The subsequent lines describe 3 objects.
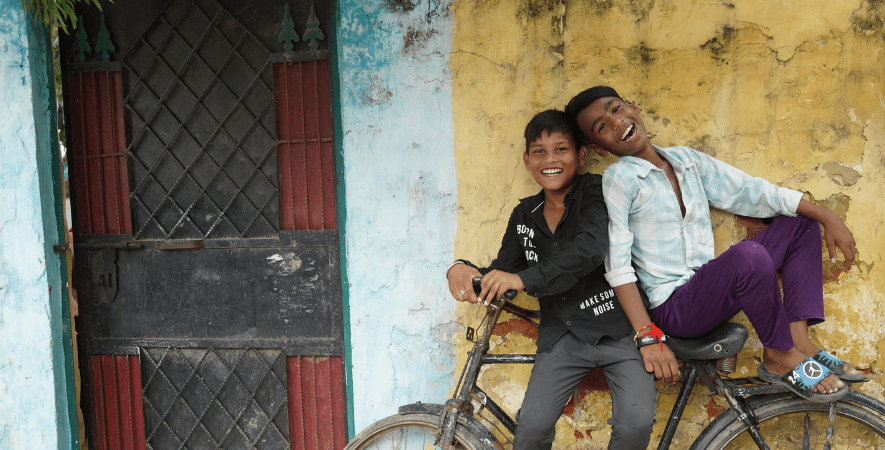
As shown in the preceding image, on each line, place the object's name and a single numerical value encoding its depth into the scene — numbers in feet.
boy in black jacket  6.51
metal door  9.04
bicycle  6.67
